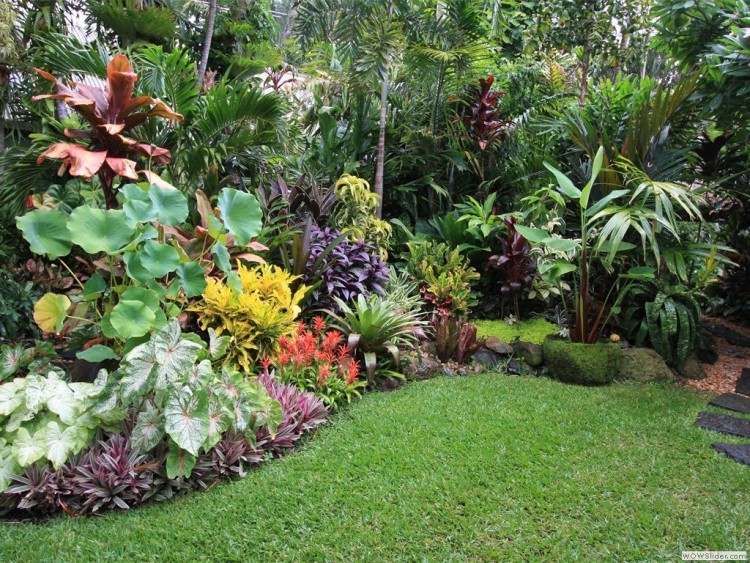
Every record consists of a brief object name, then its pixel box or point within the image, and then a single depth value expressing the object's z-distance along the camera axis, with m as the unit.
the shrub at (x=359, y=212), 5.61
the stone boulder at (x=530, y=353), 4.64
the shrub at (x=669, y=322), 4.40
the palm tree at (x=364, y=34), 5.48
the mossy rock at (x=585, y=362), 4.20
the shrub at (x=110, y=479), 2.45
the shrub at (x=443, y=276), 5.23
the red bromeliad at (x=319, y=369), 3.60
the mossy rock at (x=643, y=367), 4.34
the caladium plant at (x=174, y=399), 2.49
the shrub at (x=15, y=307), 3.96
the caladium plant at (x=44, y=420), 2.46
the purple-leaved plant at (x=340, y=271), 4.64
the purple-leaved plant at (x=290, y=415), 3.01
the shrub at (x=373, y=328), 4.16
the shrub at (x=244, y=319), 3.58
